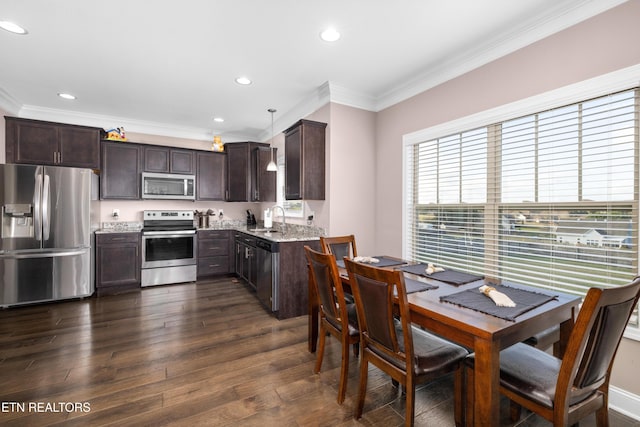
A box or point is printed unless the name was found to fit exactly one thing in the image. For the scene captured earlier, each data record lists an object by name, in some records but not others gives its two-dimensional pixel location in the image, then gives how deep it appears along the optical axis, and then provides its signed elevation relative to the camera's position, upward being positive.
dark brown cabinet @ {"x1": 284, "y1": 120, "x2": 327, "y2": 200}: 3.58 +0.69
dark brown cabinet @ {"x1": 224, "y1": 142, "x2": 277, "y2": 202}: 5.34 +0.72
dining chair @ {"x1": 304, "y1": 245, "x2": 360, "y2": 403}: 1.89 -0.72
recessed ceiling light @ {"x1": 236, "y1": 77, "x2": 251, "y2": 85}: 3.35 +1.58
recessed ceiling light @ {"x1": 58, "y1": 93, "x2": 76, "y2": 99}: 3.83 +1.59
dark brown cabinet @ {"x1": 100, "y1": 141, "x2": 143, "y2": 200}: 4.57 +0.69
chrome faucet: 4.64 -0.23
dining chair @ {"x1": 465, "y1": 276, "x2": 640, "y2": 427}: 1.15 -0.76
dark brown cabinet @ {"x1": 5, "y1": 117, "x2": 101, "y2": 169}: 3.93 +1.00
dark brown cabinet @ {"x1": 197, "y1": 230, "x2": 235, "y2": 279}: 5.07 -0.73
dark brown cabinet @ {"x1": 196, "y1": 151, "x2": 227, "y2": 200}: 5.30 +0.71
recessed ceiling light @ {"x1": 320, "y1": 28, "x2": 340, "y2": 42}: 2.42 +1.54
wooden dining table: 1.26 -0.57
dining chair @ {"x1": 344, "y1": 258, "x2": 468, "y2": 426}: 1.47 -0.77
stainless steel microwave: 4.84 +0.47
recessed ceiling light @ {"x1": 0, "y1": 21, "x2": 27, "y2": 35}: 2.35 +1.56
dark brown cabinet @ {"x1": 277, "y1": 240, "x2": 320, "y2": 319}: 3.35 -0.81
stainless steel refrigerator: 3.62 -0.27
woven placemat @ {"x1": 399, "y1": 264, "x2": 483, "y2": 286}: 2.03 -0.48
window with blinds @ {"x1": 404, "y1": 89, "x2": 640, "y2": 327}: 1.89 +0.13
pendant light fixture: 4.15 +0.70
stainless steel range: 4.61 -0.63
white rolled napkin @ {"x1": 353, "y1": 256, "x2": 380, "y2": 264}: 2.57 -0.43
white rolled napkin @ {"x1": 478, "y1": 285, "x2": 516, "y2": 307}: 1.52 -0.47
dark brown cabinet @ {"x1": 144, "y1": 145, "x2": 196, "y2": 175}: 4.87 +0.93
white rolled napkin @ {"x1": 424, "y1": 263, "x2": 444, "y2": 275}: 2.24 -0.46
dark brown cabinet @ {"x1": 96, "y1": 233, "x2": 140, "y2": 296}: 4.31 -0.77
